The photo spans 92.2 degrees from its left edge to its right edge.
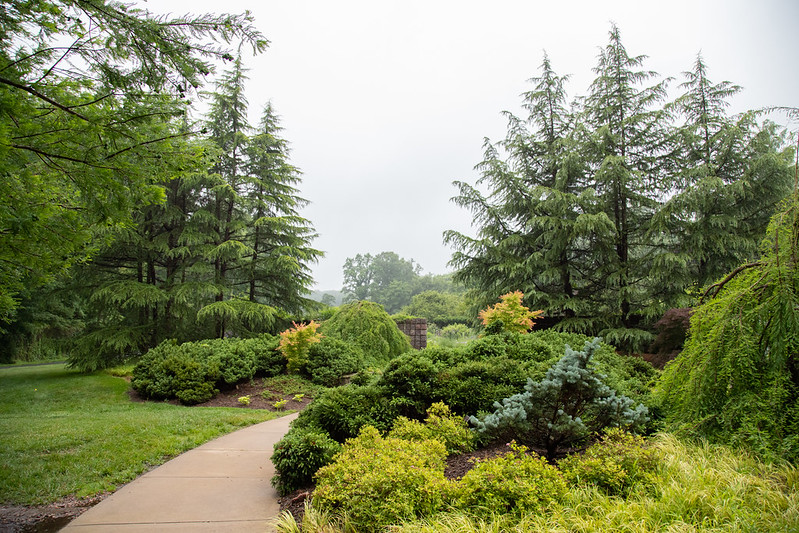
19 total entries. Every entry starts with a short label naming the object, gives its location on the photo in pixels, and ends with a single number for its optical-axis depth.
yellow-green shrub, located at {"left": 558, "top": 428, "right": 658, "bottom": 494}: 2.66
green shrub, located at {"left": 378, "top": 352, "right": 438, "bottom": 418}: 4.50
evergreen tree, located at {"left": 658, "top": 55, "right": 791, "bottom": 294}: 9.38
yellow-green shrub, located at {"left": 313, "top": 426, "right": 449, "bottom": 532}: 2.40
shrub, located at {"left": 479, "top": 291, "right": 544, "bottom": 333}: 7.70
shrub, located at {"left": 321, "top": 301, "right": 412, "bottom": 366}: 10.63
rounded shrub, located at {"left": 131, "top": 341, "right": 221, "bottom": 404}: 7.42
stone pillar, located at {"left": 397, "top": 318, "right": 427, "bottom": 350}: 13.75
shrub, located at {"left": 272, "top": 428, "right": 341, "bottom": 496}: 3.31
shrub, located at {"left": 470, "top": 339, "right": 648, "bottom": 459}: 3.25
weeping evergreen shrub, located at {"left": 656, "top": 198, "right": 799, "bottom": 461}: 2.82
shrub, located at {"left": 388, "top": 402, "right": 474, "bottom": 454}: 3.69
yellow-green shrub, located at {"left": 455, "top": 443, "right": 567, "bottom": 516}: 2.39
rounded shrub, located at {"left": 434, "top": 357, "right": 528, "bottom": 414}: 4.40
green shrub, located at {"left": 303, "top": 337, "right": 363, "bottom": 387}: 8.66
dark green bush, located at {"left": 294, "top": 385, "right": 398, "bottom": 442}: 4.04
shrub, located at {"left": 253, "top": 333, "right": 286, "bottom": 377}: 8.95
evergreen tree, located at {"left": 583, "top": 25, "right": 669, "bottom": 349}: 10.32
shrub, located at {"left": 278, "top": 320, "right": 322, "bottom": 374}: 8.73
